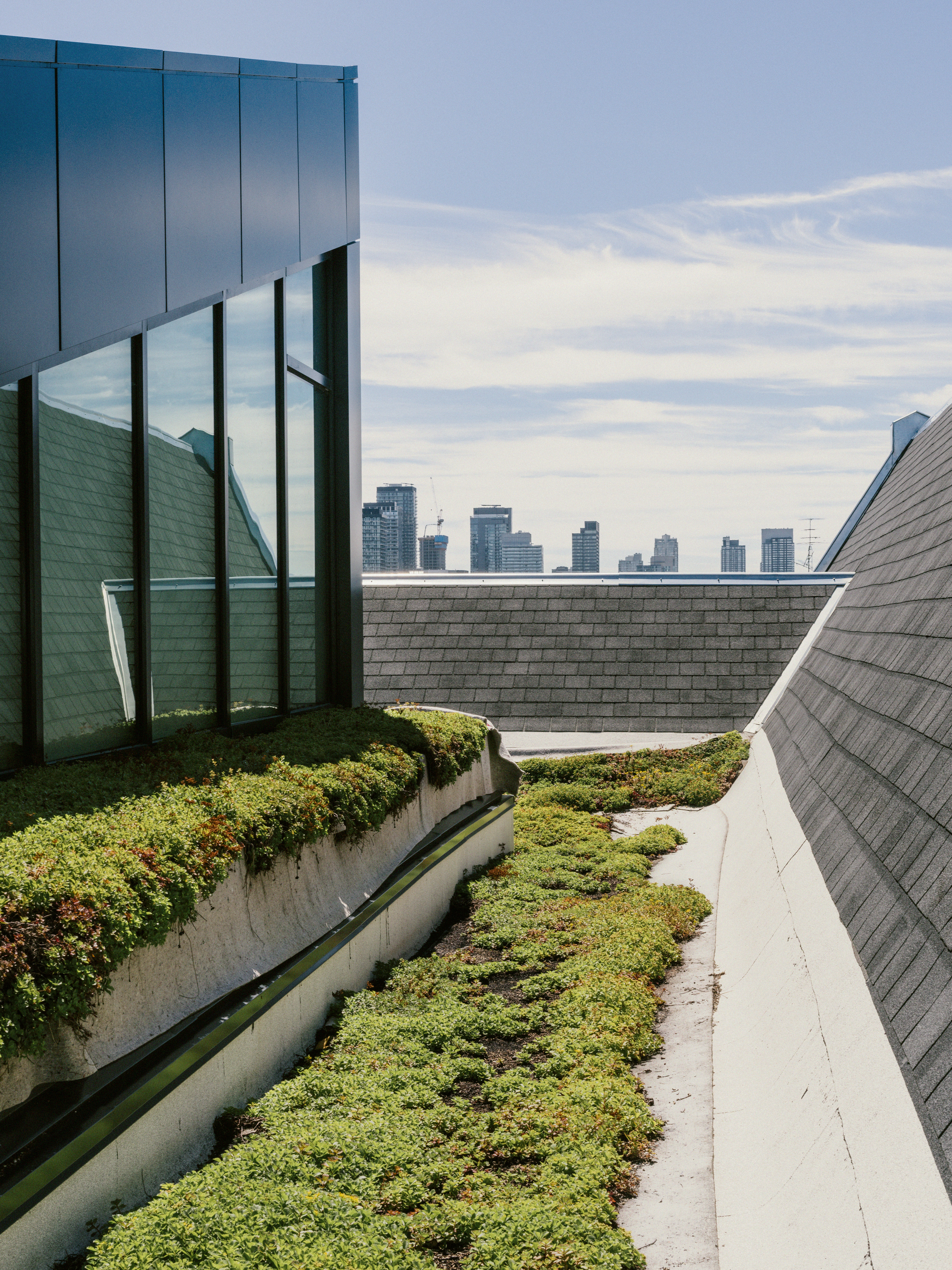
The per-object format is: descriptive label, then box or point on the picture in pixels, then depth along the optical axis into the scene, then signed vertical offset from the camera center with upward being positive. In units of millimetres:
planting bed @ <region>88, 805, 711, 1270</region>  4051 -2734
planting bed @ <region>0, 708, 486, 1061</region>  4047 -1308
